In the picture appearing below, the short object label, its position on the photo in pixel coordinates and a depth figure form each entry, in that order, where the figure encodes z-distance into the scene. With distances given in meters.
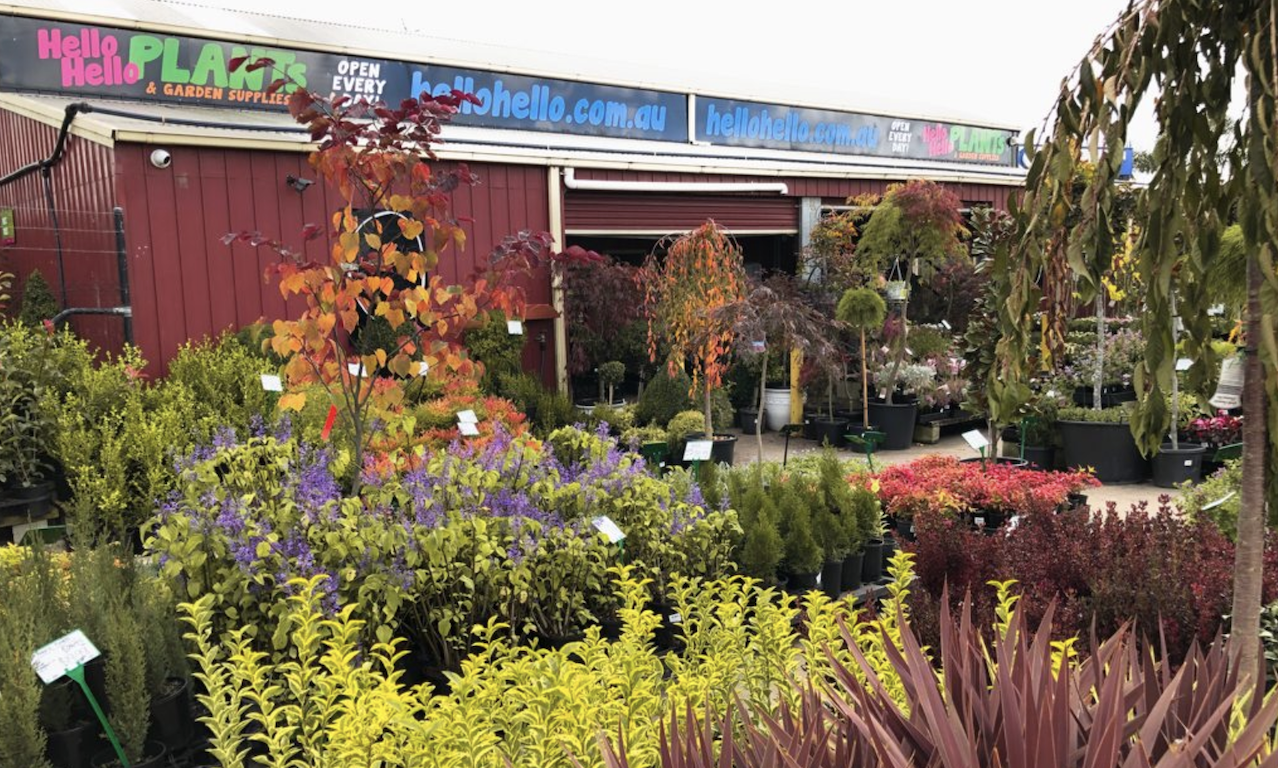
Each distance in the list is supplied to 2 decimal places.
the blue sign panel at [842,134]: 18.10
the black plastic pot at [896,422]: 10.47
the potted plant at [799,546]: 4.59
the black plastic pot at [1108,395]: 11.02
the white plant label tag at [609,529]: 3.72
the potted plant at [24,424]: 6.06
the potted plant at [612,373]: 10.70
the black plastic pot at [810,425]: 10.88
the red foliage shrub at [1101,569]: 3.55
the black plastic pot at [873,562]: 5.28
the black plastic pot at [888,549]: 5.41
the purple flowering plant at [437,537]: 3.28
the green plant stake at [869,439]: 6.83
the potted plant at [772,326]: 7.93
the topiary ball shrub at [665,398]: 9.57
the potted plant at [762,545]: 4.34
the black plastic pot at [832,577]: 4.93
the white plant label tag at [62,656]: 2.72
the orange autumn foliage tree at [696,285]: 8.73
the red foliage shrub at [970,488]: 5.89
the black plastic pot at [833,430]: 10.60
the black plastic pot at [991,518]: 6.05
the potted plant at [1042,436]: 9.05
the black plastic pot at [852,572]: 5.10
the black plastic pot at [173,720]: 3.12
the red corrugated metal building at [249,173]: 8.35
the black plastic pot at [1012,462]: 7.57
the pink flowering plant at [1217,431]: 8.88
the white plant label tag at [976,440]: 6.91
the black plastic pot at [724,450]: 8.80
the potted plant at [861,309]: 10.09
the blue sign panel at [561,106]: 14.55
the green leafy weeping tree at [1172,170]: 2.07
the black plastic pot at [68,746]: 2.98
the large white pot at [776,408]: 11.47
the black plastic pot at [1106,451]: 8.68
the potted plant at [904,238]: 10.53
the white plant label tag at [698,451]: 5.51
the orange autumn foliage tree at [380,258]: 4.07
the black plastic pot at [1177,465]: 8.47
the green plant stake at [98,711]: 2.74
